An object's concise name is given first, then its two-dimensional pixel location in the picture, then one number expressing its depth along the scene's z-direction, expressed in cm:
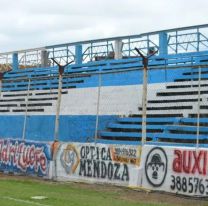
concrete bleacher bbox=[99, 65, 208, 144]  1764
